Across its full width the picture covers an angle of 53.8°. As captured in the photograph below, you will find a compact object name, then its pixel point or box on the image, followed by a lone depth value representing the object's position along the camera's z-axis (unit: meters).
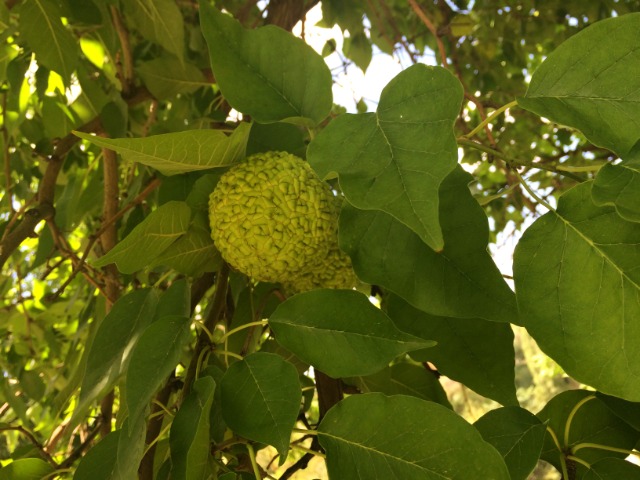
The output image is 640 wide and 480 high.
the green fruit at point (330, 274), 0.69
